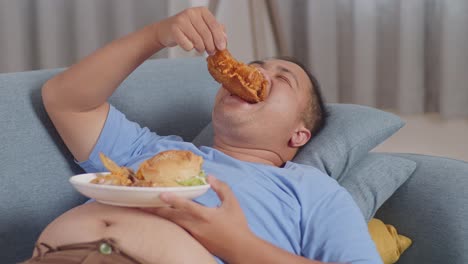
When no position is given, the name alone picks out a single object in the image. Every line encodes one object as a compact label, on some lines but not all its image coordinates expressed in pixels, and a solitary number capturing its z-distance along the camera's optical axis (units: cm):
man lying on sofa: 161
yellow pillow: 191
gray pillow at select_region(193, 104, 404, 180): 199
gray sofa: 184
